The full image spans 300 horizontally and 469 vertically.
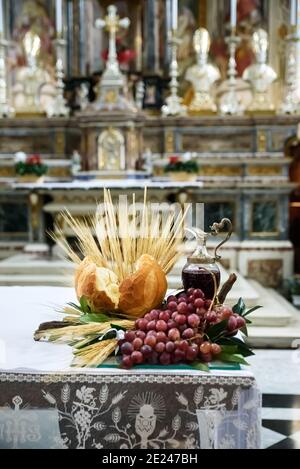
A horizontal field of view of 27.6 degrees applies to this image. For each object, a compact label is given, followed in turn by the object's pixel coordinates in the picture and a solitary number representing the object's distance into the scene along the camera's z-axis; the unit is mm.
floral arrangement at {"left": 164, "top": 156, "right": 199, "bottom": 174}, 7520
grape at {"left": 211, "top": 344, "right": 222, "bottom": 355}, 1956
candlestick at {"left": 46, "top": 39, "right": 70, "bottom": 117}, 8336
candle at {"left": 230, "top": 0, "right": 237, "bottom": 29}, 8188
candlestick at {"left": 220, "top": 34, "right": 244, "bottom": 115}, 8234
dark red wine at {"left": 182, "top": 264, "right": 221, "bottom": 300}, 2246
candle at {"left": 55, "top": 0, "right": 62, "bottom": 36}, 8320
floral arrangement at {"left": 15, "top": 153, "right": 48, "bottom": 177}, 7594
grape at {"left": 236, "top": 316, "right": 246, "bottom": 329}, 2041
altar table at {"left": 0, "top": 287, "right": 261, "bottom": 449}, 1898
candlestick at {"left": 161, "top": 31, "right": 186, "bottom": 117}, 8227
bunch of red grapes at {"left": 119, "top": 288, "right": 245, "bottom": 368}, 1943
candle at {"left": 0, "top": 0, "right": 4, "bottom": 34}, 8533
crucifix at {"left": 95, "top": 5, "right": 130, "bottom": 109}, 7875
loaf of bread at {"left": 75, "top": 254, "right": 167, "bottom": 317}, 2148
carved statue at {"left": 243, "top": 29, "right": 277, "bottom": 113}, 8219
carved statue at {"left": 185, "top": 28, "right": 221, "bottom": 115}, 8375
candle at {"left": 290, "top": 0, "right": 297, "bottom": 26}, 8078
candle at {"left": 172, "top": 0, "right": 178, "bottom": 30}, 8281
